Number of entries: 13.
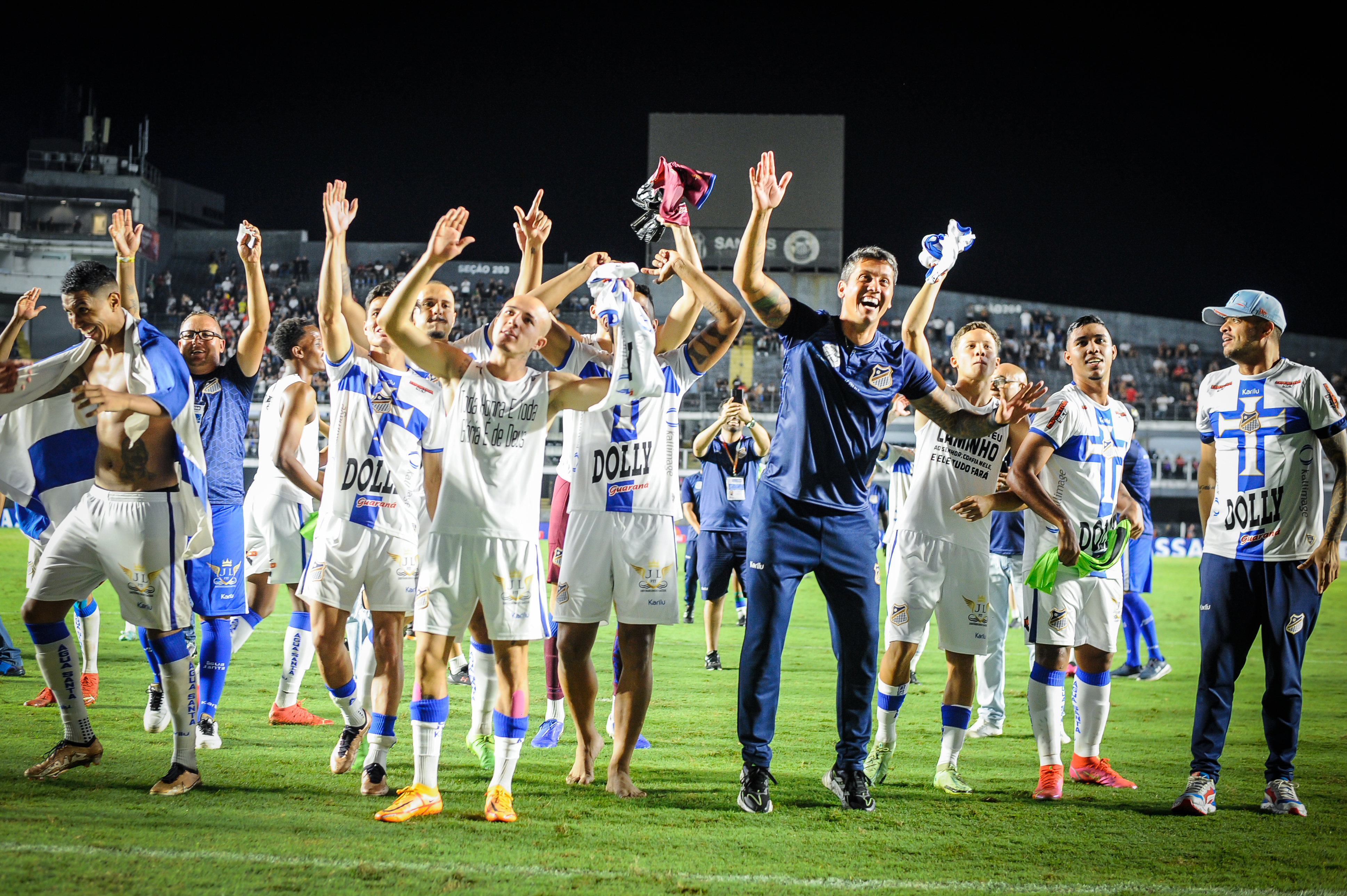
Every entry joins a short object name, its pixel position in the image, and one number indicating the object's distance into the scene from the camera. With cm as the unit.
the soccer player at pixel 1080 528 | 568
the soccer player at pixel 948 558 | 565
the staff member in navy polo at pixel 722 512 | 964
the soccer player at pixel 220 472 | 624
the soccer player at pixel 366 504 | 535
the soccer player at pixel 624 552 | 531
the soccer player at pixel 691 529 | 1178
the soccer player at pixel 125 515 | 505
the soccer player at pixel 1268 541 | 531
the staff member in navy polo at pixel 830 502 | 521
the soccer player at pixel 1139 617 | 995
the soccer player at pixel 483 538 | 472
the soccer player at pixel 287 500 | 660
